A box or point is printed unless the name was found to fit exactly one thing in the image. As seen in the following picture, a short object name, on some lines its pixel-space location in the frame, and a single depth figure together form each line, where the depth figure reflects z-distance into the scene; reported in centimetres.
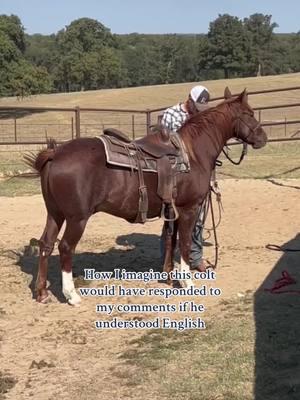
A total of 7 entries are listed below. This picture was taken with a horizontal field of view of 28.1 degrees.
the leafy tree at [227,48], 8525
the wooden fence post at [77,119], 1517
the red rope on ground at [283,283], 566
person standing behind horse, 620
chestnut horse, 520
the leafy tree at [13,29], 4247
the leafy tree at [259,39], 8794
